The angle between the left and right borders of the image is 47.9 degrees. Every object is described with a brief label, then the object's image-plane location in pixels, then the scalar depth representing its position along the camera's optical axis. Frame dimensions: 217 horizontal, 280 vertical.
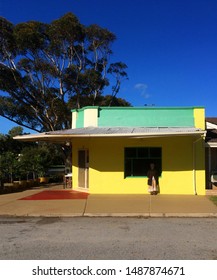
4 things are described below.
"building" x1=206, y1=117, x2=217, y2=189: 10.39
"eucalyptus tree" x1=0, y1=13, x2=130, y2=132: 18.23
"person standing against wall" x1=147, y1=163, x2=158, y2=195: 9.73
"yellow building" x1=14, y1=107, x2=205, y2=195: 9.95
